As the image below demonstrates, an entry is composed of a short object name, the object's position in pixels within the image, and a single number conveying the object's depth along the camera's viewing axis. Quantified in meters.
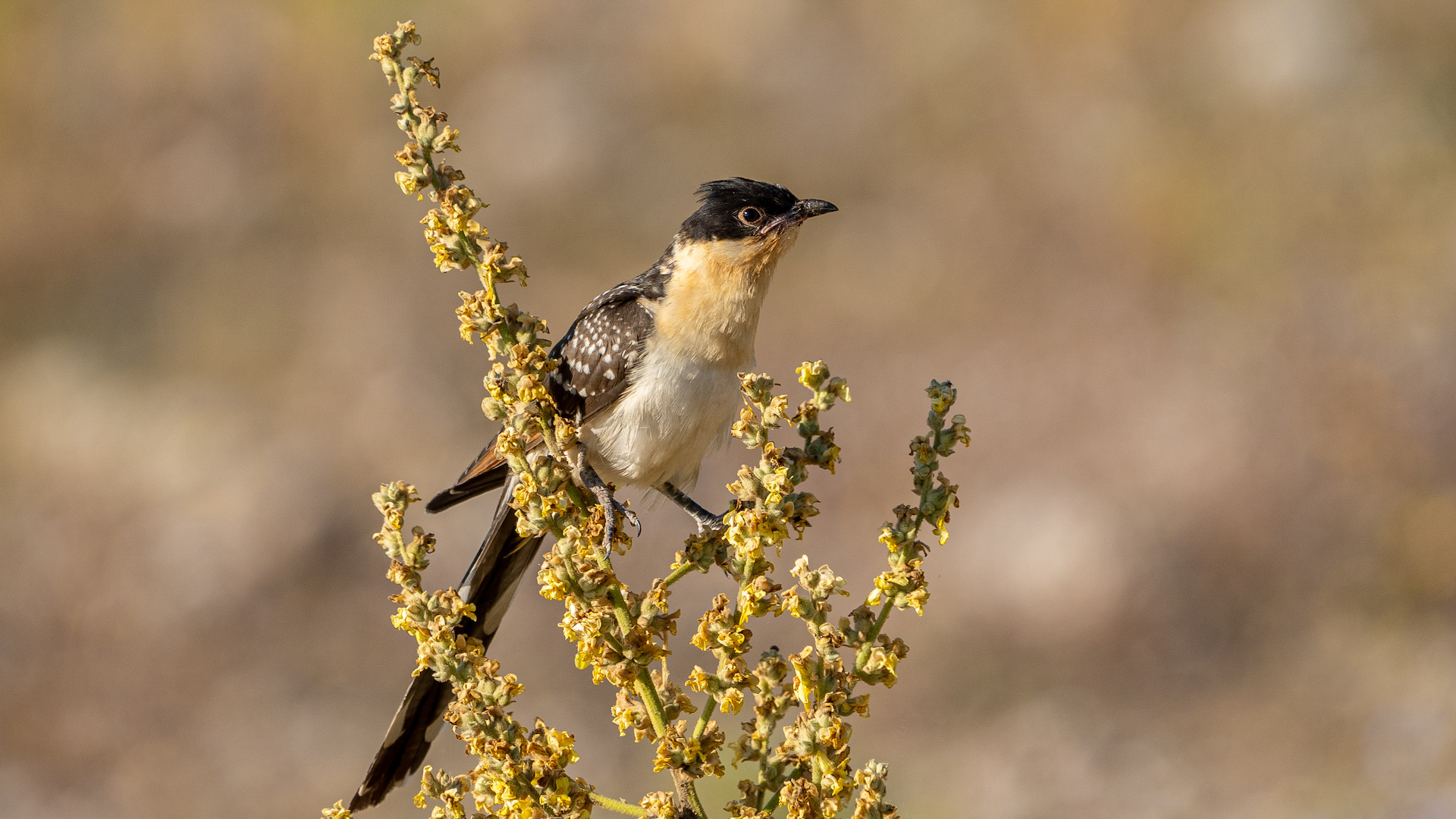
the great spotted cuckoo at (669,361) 9.86
